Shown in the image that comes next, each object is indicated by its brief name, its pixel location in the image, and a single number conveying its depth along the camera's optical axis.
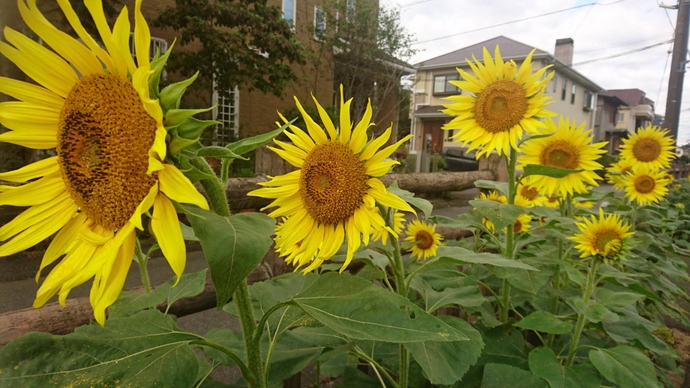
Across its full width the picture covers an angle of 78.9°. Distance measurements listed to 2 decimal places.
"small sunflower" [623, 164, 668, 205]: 2.87
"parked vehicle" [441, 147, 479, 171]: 16.27
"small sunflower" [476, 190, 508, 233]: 2.53
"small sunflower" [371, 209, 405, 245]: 1.24
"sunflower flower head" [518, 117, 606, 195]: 1.92
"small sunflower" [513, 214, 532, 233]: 2.08
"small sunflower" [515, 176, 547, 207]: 2.33
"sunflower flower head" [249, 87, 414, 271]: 0.91
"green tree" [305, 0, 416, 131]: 13.66
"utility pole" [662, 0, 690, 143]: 8.79
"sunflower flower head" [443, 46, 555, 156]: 1.58
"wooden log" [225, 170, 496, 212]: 3.67
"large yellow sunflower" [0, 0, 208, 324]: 0.53
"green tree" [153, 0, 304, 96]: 8.65
